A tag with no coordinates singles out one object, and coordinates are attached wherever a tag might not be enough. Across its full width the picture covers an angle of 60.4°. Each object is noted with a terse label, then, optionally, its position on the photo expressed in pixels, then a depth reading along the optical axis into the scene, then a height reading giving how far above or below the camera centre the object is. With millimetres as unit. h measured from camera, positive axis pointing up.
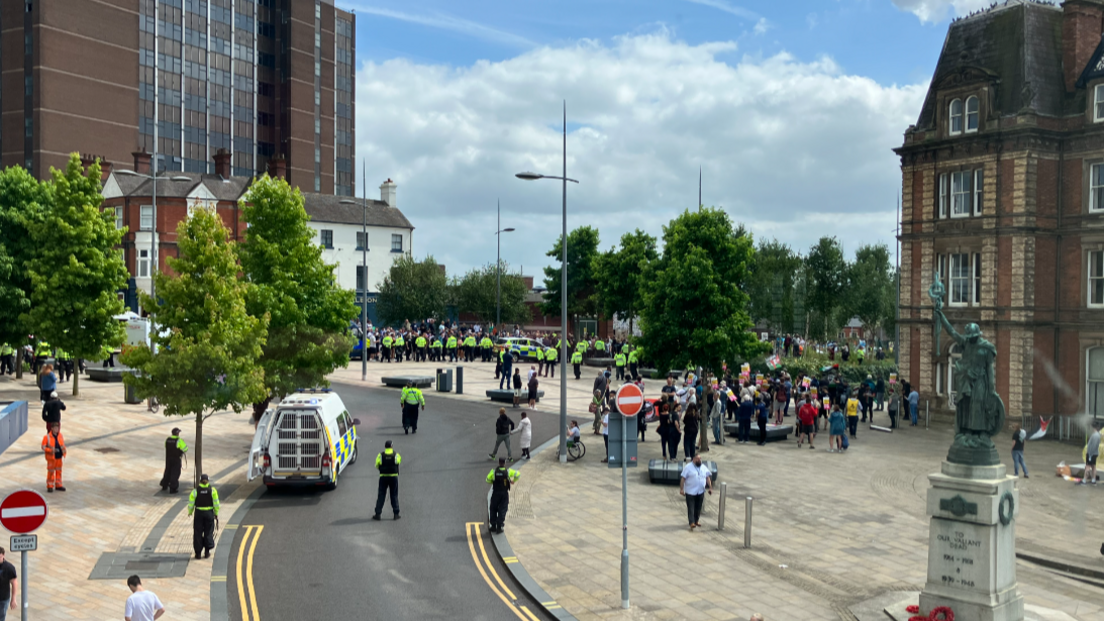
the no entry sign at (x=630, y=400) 14789 -1332
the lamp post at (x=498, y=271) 61250 +2873
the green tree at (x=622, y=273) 60375 +2714
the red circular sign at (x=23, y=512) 11438 -2445
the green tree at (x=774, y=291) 76500 +2110
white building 70812 +6062
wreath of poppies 13031 -4084
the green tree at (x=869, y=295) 80125 +1962
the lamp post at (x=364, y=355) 43938 -1985
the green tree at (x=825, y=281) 78312 +2984
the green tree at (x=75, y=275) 32625 +1245
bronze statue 13734 -1291
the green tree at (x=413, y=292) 69938 +1631
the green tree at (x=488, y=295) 72250 +1453
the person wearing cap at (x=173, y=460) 20688 -3262
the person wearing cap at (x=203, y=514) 16172 -3447
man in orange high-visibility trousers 20000 -3025
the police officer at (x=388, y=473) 18750 -3167
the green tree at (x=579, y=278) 71188 +2822
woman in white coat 25922 -3237
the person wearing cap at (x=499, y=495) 17984 -3437
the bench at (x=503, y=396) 36594 -3196
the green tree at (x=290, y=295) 28297 +560
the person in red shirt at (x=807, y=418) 30094 -3217
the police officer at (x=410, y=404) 29172 -2797
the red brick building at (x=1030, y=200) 34625 +4406
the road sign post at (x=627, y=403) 14582 -1374
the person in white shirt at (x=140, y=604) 11289 -3499
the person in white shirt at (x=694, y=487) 18500 -3352
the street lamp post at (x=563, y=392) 25461 -2119
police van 20609 -2936
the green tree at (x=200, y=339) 20984 -605
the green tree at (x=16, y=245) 35062 +2473
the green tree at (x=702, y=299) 28250 +499
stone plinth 13211 -3224
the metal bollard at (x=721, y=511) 18719 -3874
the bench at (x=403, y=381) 40219 -2914
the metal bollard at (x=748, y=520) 17375 -3741
